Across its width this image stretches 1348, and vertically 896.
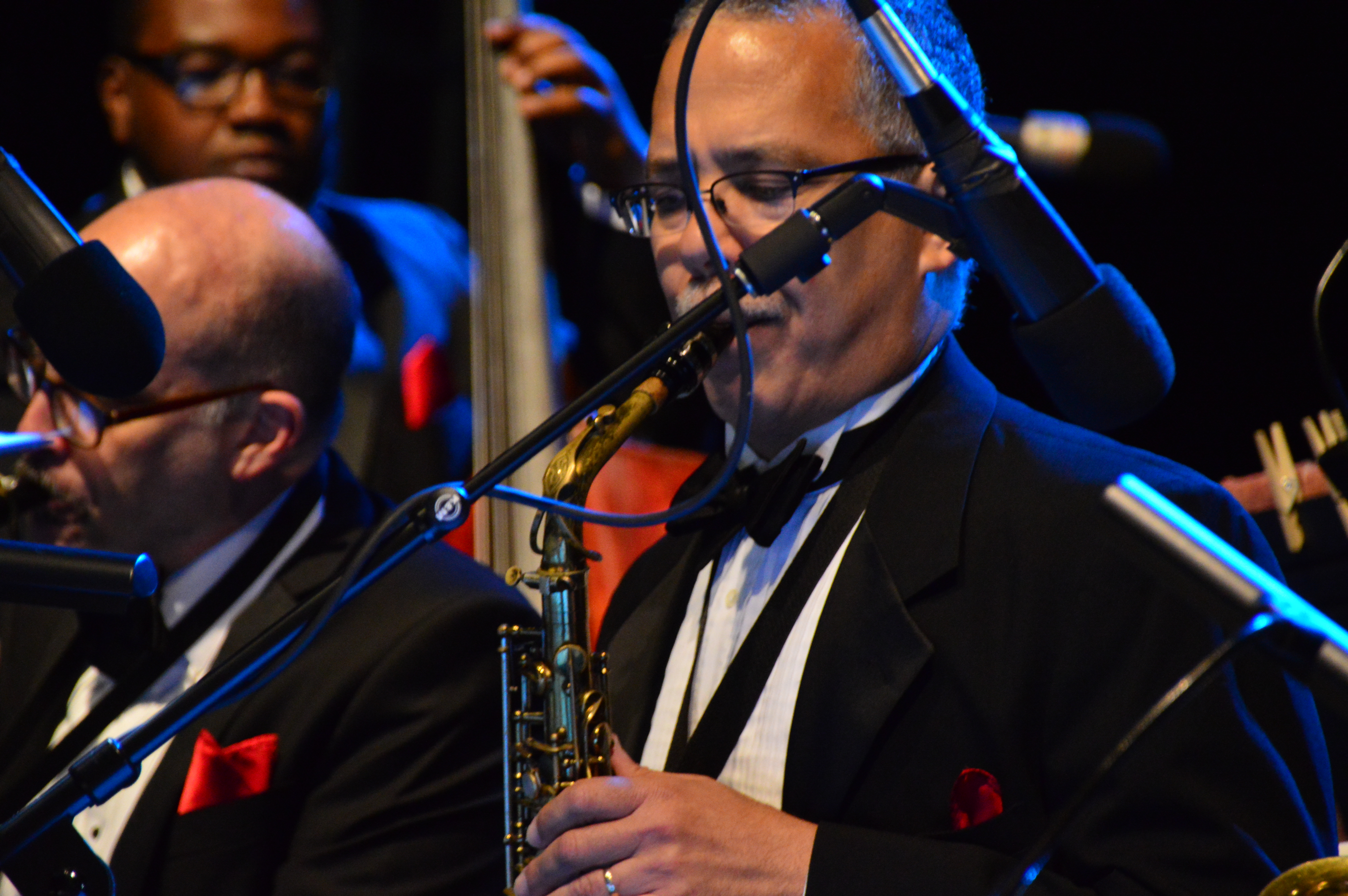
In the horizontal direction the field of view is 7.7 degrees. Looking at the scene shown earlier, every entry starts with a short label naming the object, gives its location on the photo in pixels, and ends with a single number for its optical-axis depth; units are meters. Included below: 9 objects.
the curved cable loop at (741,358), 4.93
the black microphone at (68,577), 4.87
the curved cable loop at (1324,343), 5.01
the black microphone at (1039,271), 4.89
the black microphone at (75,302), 4.87
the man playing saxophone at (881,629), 4.98
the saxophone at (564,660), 5.10
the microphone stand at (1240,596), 4.75
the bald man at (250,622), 5.21
